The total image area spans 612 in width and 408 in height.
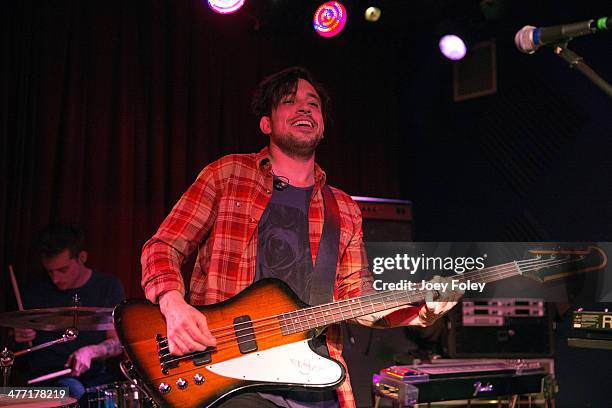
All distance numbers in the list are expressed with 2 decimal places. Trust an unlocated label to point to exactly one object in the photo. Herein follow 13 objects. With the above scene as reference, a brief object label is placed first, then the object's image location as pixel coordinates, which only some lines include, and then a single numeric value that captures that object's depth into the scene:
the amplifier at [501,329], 3.92
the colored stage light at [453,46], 5.48
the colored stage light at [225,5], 4.49
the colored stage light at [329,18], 4.98
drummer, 3.99
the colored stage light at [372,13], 5.25
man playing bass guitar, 2.09
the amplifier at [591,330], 2.85
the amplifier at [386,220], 4.68
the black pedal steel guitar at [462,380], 3.63
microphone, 2.24
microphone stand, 2.38
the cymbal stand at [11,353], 3.22
